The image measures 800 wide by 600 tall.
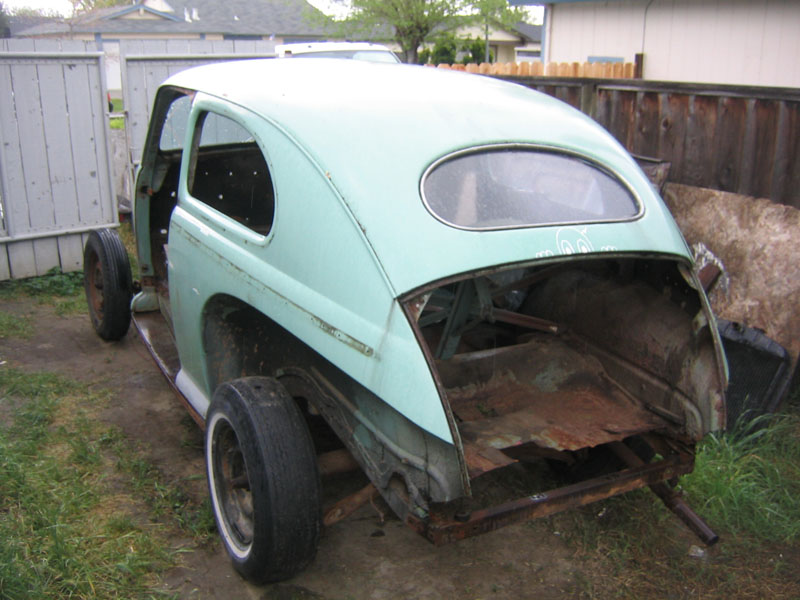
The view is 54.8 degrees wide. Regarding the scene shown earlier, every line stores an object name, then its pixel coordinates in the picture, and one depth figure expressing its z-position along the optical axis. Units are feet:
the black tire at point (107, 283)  17.24
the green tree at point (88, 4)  170.76
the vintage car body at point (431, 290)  8.45
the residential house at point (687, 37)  28.55
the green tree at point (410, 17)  84.64
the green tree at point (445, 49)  86.27
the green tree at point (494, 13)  86.22
